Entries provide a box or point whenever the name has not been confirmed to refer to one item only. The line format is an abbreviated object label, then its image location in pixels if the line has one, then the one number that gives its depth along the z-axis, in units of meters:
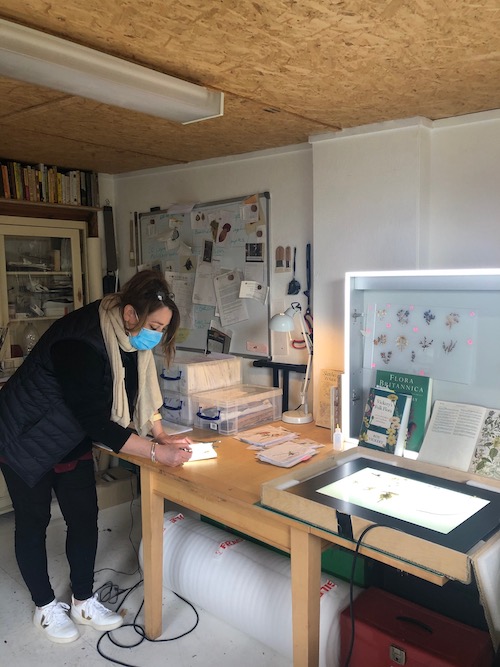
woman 2.05
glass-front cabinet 3.38
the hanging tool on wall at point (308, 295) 2.70
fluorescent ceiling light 1.45
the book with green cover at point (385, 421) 2.06
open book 1.84
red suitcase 1.69
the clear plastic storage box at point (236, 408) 2.46
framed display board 1.92
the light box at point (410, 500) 1.41
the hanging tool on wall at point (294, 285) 2.77
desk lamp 2.58
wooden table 1.62
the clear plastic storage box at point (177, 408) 2.61
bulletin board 2.93
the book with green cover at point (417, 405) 2.04
